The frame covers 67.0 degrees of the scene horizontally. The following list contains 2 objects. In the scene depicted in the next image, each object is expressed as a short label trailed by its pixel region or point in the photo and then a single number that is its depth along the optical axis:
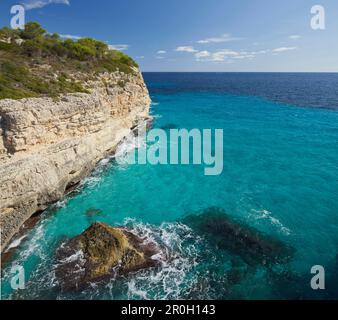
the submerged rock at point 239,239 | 16.17
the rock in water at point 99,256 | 14.67
